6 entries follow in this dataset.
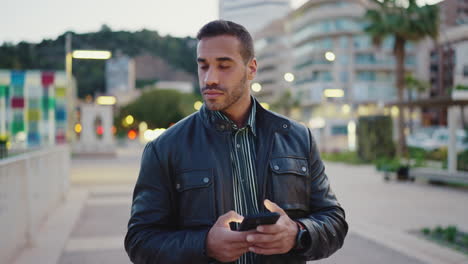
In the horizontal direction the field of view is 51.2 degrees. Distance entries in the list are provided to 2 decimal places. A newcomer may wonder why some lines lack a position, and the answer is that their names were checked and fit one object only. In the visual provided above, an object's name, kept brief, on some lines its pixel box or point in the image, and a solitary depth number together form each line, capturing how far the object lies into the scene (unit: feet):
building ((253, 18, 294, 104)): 263.76
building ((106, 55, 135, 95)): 401.49
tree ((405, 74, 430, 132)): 112.29
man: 6.31
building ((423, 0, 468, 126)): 59.79
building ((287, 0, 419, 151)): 210.38
